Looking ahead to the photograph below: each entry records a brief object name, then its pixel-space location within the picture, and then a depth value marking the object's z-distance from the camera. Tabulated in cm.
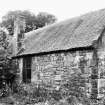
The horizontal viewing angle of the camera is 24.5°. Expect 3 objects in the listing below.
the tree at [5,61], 1702
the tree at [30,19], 3888
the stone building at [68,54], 1187
